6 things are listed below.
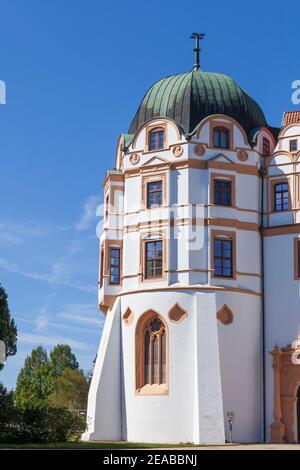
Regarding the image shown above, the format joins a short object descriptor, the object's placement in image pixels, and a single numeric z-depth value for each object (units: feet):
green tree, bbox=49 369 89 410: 216.13
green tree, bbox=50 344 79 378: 262.47
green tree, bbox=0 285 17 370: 134.62
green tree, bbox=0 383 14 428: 117.39
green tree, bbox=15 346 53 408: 250.37
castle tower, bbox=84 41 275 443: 134.00
